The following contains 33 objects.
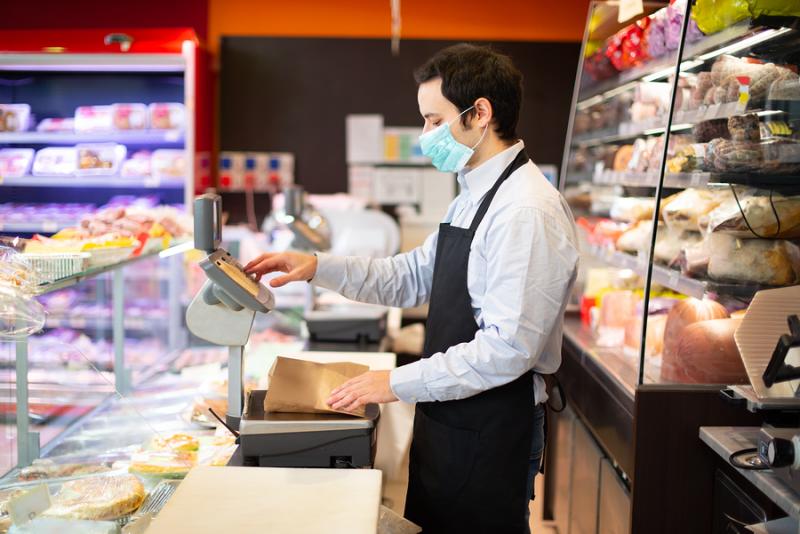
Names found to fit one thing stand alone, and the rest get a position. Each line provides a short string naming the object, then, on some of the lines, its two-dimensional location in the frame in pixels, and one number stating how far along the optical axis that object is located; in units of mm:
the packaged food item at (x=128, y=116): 6055
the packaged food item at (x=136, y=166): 6137
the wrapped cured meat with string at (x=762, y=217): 2439
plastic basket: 2234
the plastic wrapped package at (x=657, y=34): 3256
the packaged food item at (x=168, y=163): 6161
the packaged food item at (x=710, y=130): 2646
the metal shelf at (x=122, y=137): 5426
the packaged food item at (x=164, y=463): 2123
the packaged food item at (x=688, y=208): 2830
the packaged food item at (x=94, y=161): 3871
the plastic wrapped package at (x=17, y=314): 1856
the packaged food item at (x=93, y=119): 5945
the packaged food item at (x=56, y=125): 5703
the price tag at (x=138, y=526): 1752
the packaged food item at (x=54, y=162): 4148
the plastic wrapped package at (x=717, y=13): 2498
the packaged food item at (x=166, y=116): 6176
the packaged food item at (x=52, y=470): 2027
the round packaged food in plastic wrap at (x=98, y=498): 1781
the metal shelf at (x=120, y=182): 5980
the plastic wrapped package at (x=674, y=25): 2955
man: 1948
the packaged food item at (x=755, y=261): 2473
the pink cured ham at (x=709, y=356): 2516
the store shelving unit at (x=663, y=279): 2471
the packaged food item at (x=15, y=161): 3299
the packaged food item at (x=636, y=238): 3359
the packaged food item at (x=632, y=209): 3504
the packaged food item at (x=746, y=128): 2455
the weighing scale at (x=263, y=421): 1909
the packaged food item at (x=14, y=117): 3282
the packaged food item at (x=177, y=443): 2346
